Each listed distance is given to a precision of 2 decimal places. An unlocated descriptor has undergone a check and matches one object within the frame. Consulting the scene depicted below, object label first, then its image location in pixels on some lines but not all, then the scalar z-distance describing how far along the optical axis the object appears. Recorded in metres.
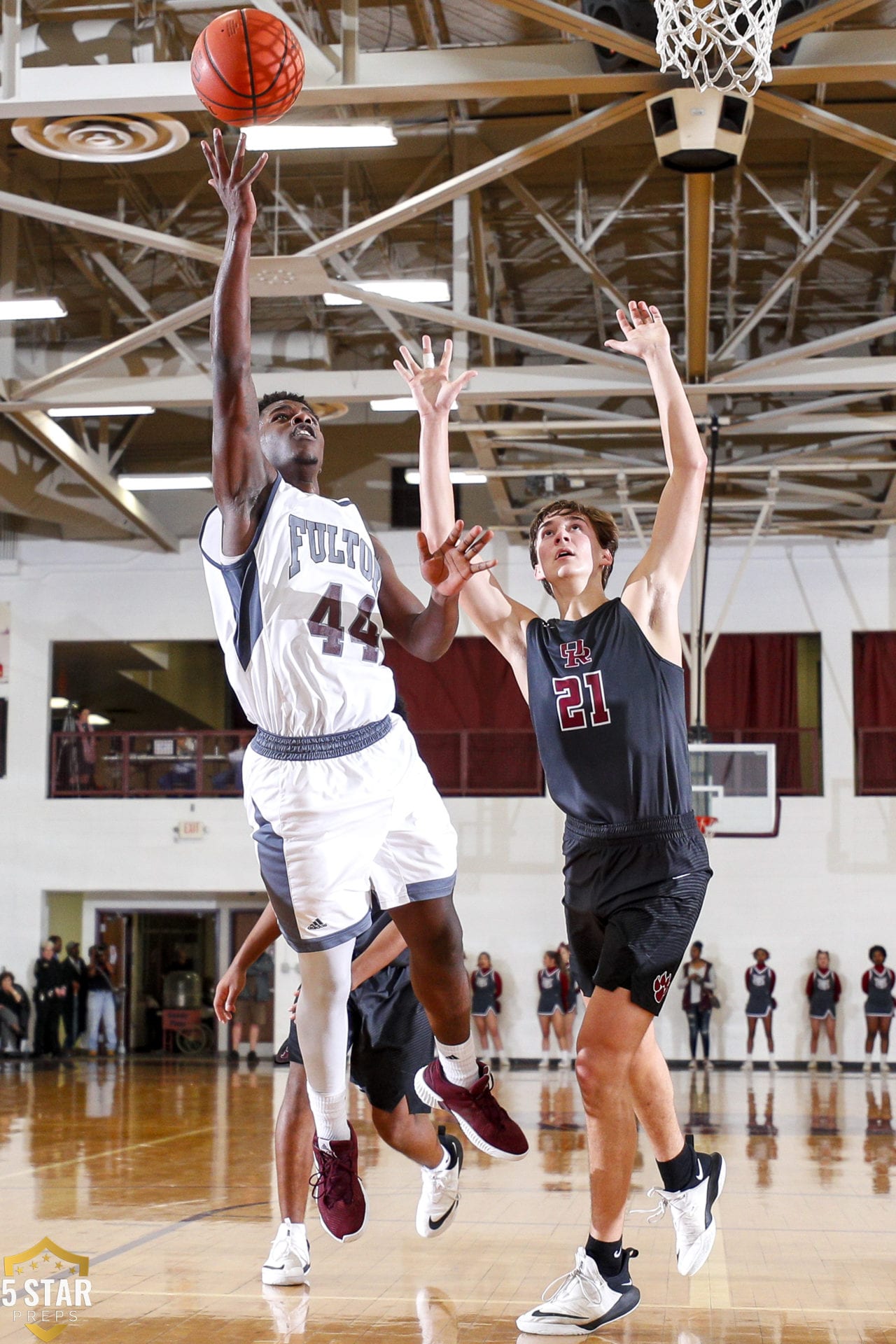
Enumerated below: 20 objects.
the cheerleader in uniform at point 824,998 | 18.88
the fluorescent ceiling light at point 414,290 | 12.63
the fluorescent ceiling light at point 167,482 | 18.45
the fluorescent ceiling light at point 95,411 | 15.18
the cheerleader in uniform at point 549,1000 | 19.00
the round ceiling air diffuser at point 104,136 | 10.05
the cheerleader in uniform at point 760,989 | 18.88
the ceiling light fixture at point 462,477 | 17.42
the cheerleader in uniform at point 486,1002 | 19.06
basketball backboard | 17.73
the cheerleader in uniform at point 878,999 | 18.55
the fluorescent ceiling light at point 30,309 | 13.07
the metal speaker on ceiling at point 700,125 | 9.48
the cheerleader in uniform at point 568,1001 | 19.03
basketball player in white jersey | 3.79
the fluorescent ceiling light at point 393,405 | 14.91
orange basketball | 4.53
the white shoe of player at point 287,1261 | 4.75
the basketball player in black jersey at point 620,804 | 4.06
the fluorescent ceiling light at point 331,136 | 9.86
